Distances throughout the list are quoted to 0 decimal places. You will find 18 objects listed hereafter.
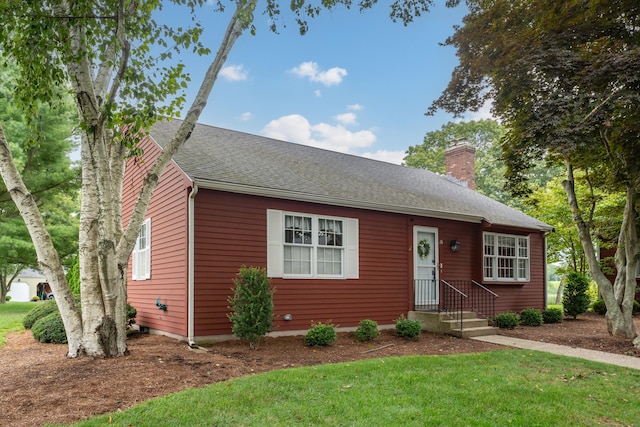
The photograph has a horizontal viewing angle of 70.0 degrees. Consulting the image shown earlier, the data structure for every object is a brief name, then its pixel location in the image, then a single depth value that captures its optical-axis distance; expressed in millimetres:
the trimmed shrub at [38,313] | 10094
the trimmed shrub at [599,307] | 15014
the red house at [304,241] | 7918
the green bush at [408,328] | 8812
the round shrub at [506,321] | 10719
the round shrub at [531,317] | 11609
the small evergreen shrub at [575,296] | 13211
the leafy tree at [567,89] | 7461
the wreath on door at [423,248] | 10773
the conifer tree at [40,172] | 16250
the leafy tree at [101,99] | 5973
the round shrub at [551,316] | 12367
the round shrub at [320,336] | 7762
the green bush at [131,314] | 9488
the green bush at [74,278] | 13664
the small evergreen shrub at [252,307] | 7234
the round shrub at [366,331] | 8422
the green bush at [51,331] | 8102
